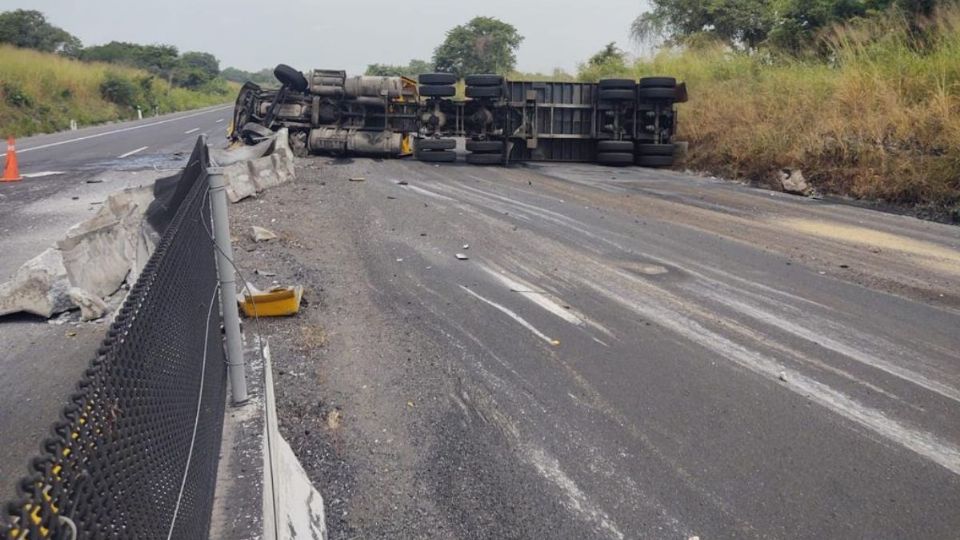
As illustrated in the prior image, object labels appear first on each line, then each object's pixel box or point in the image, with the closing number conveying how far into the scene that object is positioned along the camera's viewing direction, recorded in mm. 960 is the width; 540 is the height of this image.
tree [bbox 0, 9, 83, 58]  55625
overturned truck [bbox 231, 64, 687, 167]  18359
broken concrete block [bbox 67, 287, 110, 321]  6609
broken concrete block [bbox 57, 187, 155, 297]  6918
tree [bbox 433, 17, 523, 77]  60281
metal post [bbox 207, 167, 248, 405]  3799
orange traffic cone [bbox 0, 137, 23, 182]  15384
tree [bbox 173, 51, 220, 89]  81562
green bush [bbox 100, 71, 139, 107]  46344
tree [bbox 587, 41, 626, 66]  30500
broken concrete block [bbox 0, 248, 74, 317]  6648
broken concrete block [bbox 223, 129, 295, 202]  12297
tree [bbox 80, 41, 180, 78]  74375
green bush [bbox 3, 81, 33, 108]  32688
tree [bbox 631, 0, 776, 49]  27672
